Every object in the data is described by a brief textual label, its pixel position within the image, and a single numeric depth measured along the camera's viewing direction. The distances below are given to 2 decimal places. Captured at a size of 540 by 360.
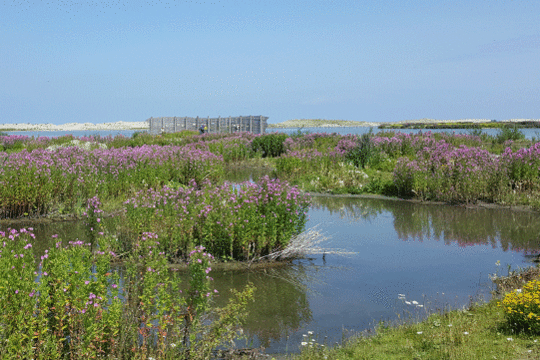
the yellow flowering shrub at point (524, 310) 4.91
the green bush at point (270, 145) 27.94
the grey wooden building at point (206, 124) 47.59
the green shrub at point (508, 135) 28.19
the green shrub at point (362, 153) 20.12
